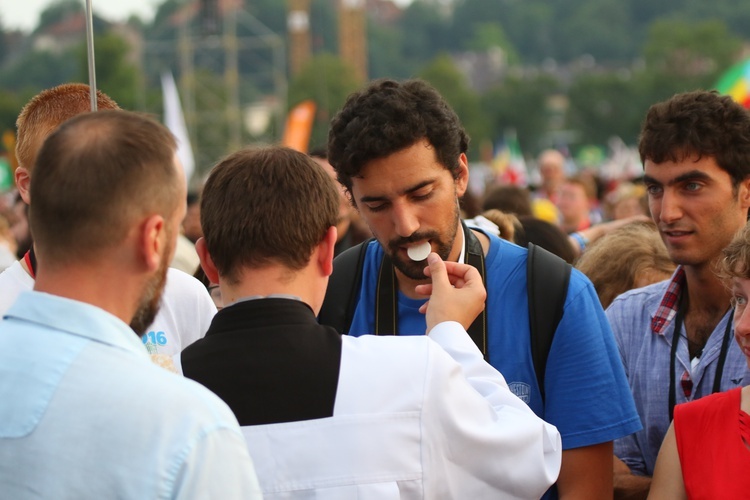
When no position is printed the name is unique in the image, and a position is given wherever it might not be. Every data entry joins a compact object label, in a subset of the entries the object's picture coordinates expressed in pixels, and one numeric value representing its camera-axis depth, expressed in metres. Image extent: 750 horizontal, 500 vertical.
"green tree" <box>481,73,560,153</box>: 111.88
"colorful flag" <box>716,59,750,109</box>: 14.97
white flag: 18.11
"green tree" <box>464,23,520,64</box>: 163.39
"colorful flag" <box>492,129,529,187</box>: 33.05
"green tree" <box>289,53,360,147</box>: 88.20
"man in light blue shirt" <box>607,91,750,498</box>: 3.61
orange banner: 16.22
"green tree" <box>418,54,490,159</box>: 100.50
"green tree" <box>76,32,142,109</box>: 64.88
